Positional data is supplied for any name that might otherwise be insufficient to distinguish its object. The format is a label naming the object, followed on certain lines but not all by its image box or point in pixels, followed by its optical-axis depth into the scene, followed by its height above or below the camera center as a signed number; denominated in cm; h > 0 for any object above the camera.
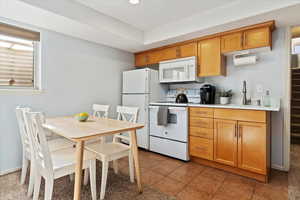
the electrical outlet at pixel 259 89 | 255 +17
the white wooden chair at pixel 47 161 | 129 -57
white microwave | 291 +56
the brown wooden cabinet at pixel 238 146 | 204 -65
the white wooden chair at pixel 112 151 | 164 -57
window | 223 +60
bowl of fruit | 196 -22
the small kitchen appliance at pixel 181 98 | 310 +3
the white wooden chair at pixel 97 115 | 191 -29
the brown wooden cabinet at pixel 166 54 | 299 +94
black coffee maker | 285 +11
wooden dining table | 133 -29
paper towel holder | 247 +64
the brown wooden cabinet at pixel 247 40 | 225 +89
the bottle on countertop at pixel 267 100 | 243 +0
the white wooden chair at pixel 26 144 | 166 -54
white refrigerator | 316 +15
